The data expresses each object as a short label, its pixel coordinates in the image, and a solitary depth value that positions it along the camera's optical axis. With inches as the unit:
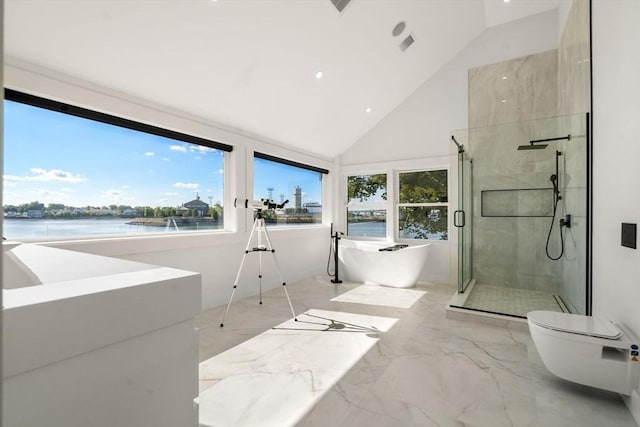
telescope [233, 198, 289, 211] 120.7
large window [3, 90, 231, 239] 86.7
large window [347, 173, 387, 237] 201.8
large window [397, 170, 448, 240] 182.1
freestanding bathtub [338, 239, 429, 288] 164.9
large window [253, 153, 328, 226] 166.1
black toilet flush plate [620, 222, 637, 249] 65.5
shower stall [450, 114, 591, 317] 122.7
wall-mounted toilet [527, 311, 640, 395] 64.2
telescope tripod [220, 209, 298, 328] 118.6
